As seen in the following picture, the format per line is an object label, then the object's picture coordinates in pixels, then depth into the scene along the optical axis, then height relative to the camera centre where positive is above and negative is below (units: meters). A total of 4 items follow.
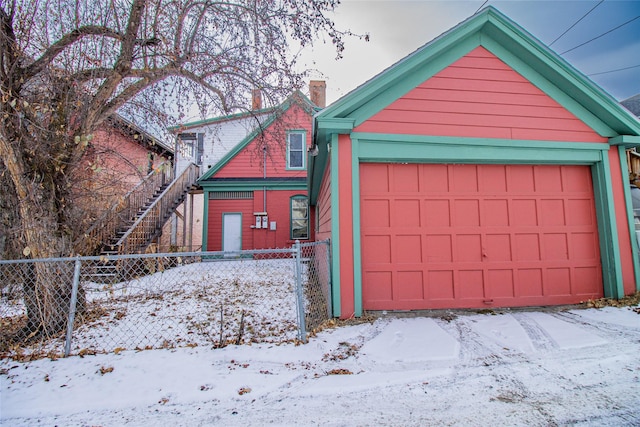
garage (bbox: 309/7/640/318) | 4.70 +1.04
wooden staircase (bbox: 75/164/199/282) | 9.05 +1.00
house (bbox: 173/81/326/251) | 13.31 +1.94
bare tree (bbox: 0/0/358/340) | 4.09 +2.68
